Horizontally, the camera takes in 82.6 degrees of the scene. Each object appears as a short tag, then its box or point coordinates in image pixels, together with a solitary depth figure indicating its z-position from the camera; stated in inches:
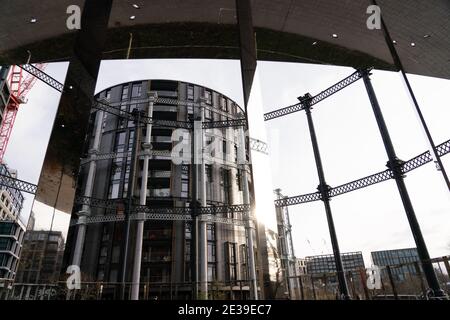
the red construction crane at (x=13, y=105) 1131.3
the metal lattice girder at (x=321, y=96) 474.9
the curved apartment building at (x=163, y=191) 842.8
